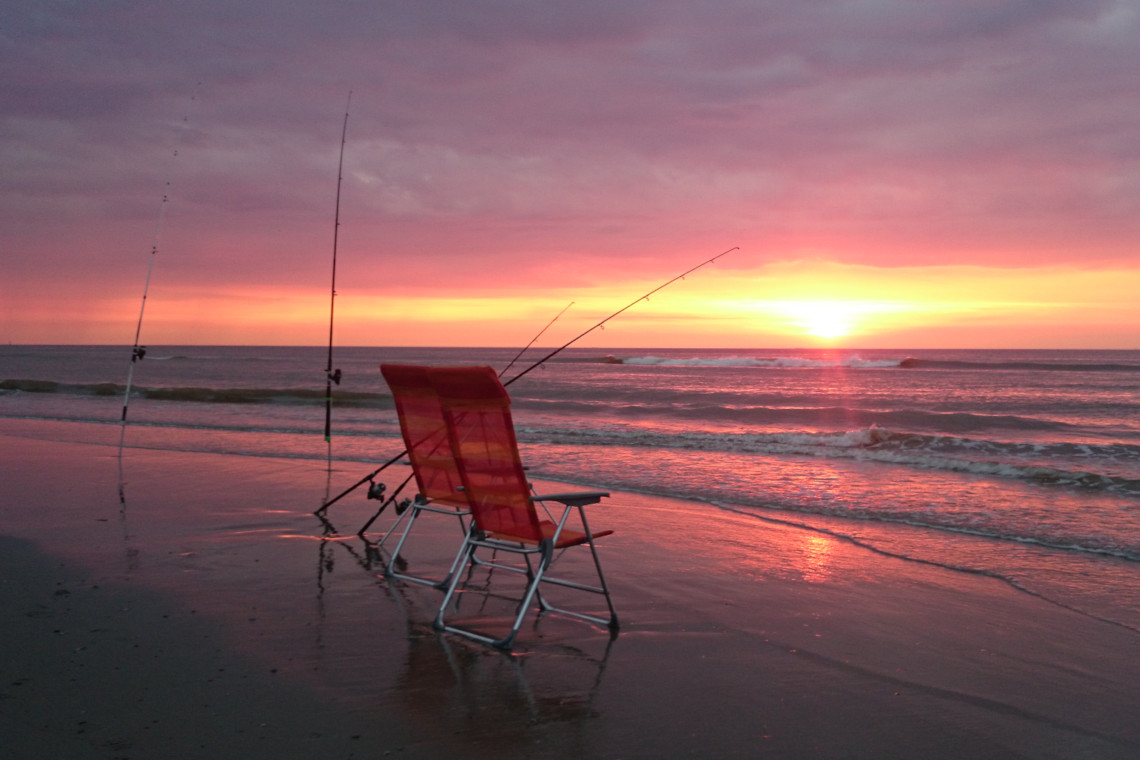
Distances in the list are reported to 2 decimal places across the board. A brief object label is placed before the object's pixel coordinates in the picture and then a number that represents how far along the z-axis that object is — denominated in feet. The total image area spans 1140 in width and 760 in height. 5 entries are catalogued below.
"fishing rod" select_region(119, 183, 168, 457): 33.55
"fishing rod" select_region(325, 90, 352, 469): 27.29
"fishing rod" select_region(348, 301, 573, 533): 21.74
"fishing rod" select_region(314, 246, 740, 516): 22.70
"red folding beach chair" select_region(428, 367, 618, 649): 13.66
